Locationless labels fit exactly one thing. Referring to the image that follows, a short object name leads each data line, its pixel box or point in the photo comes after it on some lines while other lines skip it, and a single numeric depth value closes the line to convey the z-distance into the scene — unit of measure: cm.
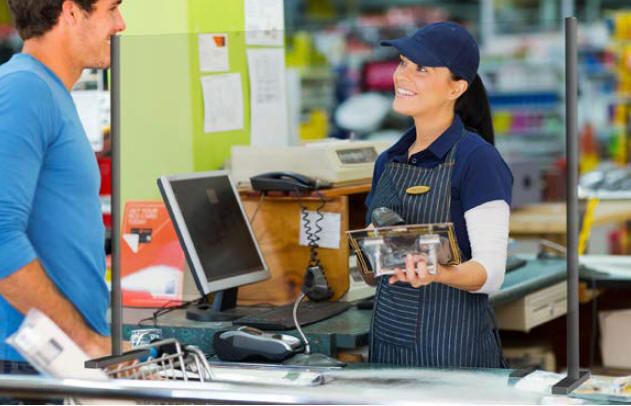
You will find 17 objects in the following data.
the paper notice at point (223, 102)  363
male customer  234
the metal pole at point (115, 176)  254
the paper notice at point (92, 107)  387
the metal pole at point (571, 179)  221
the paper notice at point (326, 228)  341
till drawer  390
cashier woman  263
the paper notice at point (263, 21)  378
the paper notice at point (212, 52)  360
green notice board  354
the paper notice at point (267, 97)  380
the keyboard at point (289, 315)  309
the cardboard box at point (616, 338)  445
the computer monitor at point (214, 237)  318
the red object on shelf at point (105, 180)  380
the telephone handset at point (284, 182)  343
